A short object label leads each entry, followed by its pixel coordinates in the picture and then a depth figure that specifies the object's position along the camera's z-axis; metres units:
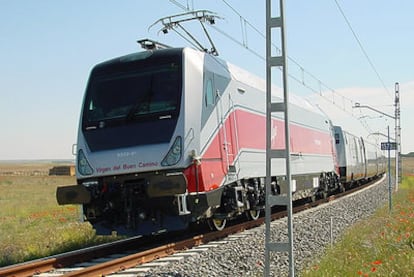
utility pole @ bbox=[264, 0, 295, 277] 6.57
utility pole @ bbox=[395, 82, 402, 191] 36.43
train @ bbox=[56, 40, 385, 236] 9.68
